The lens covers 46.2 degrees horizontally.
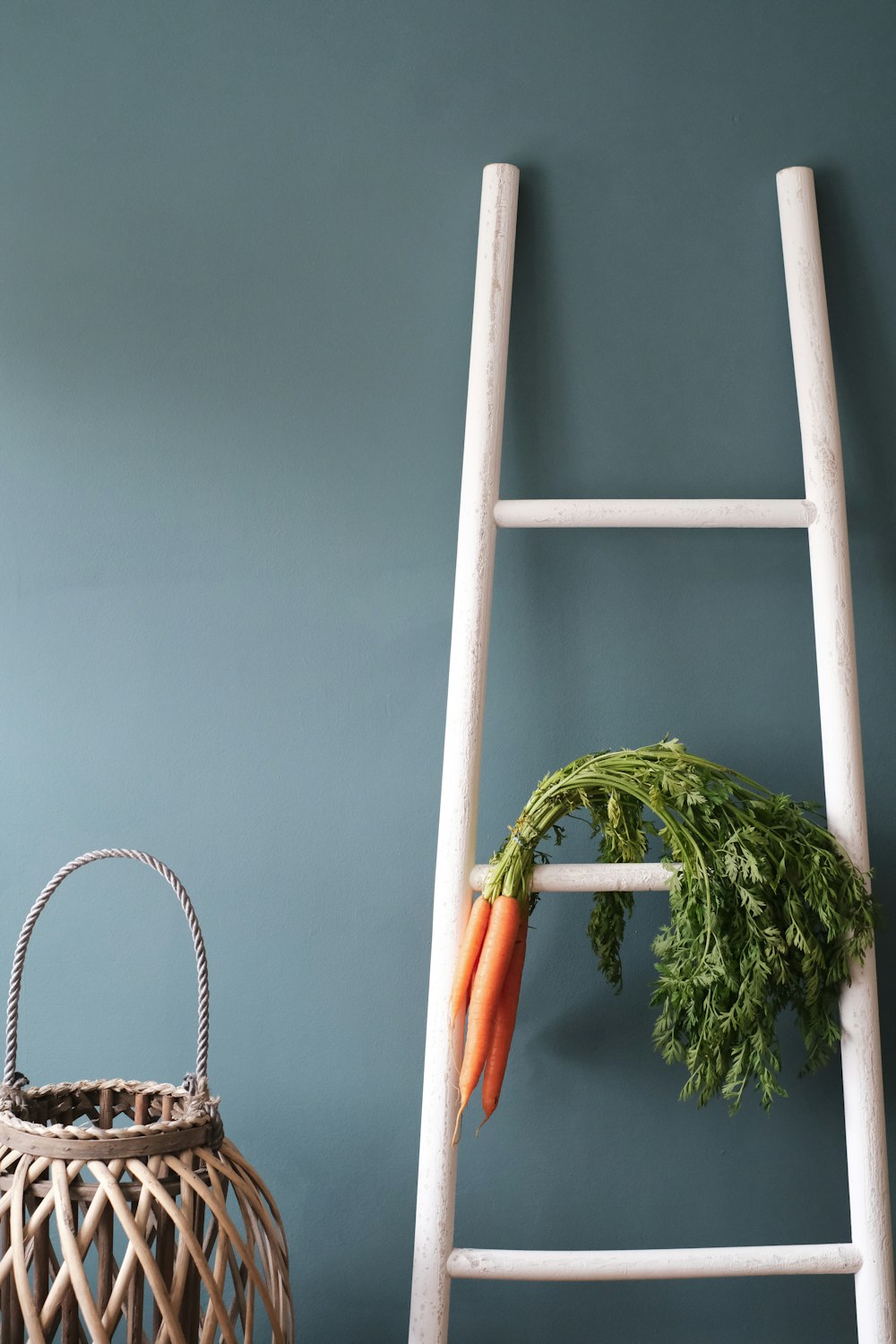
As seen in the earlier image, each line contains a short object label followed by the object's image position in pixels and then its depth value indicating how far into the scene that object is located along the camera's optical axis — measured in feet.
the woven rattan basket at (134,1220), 2.97
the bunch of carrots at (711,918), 3.47
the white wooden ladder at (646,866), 3.67
